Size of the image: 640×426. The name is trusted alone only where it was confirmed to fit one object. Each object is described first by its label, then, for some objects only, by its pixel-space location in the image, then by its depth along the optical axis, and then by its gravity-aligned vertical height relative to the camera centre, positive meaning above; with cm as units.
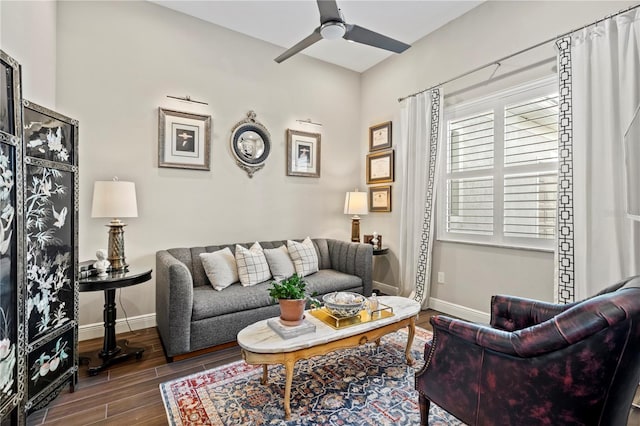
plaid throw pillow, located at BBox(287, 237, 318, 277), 346 -52
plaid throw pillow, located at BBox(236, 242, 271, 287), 303 -55
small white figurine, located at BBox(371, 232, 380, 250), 420 -40
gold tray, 204 -73
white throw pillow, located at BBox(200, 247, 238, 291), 290 -55
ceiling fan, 212 +135
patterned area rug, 176 -116
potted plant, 194 -55
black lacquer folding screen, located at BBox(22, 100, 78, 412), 174 -24
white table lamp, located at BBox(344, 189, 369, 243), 418 +5
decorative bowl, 211 -64
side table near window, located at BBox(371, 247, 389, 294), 405 -55
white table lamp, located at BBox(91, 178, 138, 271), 245 +3
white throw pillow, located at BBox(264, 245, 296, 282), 327 -56
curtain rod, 223 +142
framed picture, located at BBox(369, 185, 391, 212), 429 +18
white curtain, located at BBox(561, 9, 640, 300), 217 +47
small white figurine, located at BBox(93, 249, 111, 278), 241 -41
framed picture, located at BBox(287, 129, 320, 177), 405 +76
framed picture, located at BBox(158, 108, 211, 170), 321 +75
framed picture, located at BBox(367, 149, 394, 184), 424 +62
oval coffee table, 174 -76
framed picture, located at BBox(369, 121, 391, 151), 428 +104
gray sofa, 239 -77
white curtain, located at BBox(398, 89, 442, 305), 358 +29
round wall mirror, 364 +80
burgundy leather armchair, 108 -60
